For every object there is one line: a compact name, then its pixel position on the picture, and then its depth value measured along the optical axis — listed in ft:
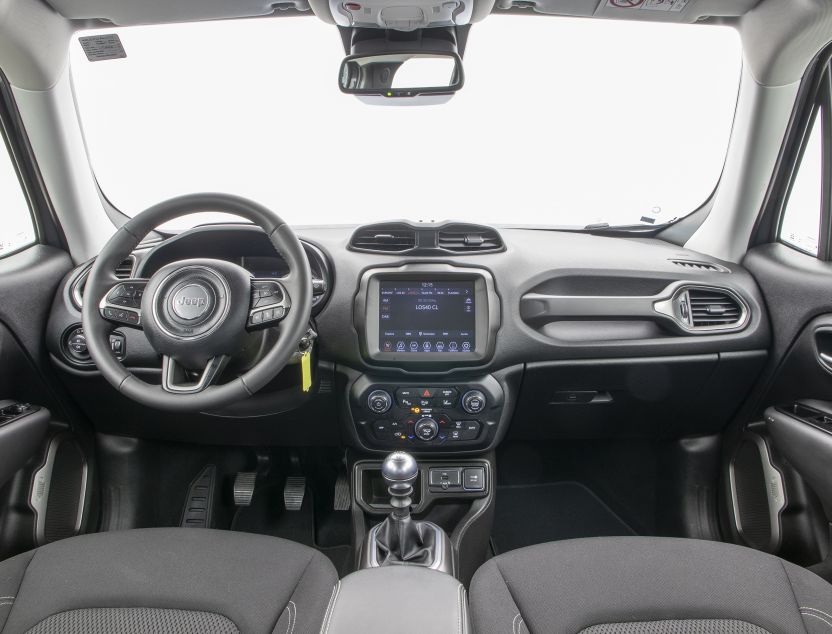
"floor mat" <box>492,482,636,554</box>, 8.52
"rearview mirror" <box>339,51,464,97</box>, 6.78
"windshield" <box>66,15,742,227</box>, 7.23
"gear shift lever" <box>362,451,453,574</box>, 5.78
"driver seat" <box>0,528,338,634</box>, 3.99
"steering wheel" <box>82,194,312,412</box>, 4.56
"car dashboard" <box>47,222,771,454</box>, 6.21
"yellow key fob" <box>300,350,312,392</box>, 5.28
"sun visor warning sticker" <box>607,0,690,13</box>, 6.48
